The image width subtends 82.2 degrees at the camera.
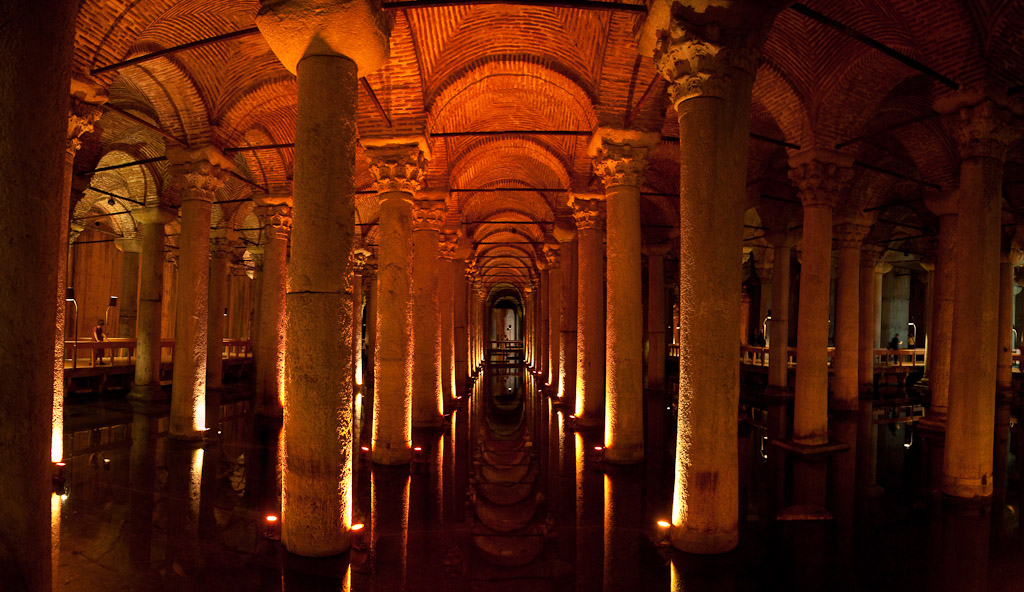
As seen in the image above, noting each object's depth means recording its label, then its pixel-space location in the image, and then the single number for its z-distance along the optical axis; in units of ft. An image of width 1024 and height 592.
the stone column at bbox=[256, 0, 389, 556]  15.44
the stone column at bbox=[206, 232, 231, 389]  49.62
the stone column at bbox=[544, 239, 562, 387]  60.13
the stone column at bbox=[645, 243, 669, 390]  61.16
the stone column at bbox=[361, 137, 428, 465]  27.48
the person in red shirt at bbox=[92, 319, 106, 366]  57.62
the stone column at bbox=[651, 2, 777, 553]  16.40
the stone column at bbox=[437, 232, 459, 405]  46.16
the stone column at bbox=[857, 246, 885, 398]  55.21
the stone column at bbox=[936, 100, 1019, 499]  23.44
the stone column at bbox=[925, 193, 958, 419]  38.11
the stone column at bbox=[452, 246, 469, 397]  58.49
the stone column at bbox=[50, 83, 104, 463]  22.84
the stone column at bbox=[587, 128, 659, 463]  28.30
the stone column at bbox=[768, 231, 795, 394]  49.73
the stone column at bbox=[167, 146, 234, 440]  32.60
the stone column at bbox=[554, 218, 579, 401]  48.80
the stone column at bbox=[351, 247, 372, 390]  56.48
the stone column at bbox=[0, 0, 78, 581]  7.08
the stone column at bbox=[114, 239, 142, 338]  59.47
